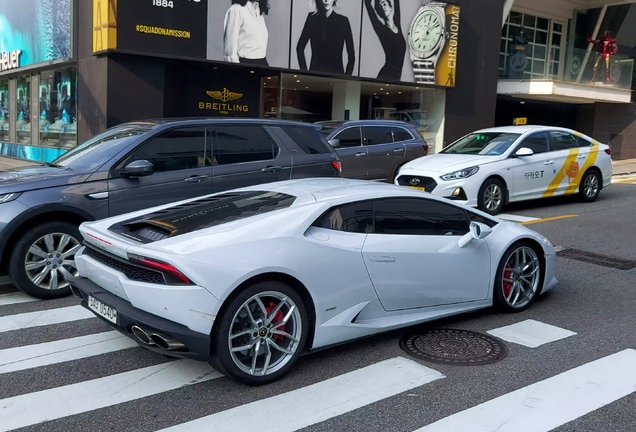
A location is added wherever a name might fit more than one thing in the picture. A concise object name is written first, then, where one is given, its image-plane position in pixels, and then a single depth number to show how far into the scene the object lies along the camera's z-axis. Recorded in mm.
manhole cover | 5035
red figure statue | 25484
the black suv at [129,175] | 6305
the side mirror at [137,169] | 6766
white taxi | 11617
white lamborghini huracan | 4246
